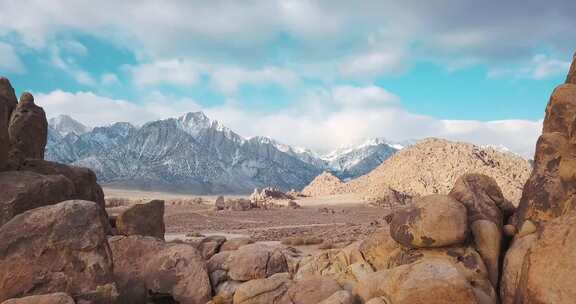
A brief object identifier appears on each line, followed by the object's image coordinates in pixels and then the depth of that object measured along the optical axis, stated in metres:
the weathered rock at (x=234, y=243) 19.17
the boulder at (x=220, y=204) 63.69
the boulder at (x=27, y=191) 13.28
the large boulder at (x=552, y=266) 8.52
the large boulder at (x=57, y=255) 10.82
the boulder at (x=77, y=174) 17.69
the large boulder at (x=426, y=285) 9.32
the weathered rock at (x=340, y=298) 10.52
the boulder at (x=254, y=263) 14.55
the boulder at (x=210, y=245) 19.14
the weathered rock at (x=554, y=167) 11.79
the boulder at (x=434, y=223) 12.00
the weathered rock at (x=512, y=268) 10.91
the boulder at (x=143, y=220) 18.38
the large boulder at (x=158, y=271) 13.48
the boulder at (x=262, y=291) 12.32
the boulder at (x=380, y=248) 13.34
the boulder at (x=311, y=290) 11.67
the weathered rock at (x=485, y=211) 12.15
